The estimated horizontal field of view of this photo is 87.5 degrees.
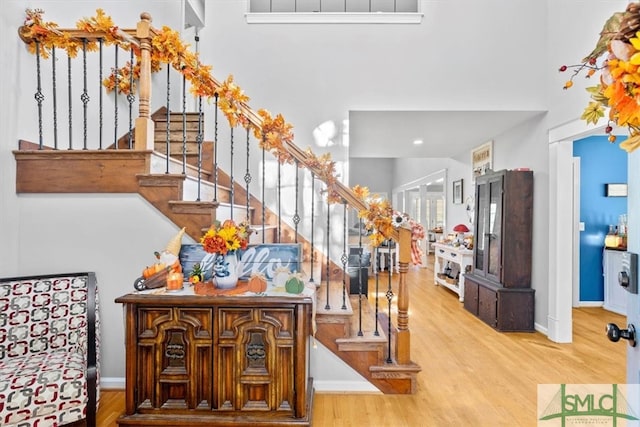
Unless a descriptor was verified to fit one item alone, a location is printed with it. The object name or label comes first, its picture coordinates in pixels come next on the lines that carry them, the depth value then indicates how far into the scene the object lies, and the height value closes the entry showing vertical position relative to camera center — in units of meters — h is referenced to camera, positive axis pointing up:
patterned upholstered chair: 1.73 -0.86
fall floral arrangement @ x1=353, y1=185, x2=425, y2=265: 2.42 -0.08
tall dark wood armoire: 3.81 -0.52
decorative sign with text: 2.32 -0.33
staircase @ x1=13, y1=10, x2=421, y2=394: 2.34 +0.16
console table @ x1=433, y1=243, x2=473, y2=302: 5.11 -0.79
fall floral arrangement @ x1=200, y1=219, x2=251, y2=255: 1.96 -0.16
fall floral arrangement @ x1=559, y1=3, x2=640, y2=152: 0.75 +0.33
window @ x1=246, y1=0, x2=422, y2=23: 3.58 +2.79
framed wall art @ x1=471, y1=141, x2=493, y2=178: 4.97 +0.86
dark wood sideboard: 1.97 -0.88
